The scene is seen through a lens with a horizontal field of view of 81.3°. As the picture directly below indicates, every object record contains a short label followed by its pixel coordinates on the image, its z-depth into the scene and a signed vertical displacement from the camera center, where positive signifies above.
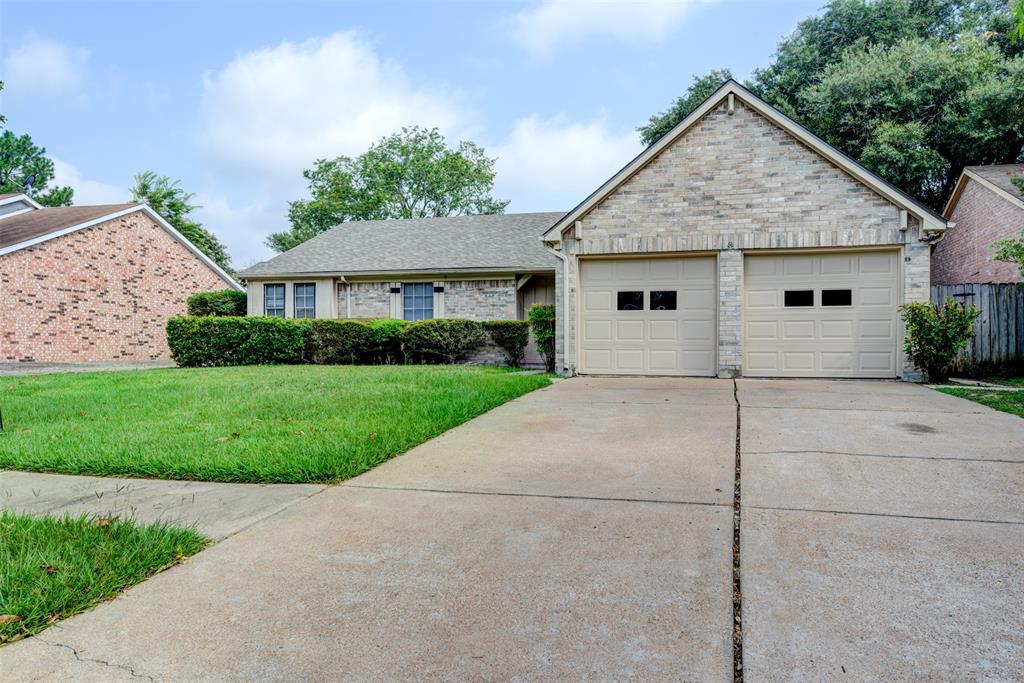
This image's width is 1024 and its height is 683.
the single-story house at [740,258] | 10.55 +1.37
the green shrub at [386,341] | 15.16 -0.14
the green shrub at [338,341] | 15.28 -0.14
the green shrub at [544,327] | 12.68 +0.14
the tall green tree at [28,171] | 37.44 +10.88
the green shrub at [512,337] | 14.63 -0.07
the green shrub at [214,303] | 18.66 +1.08
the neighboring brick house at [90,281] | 16.38 +1.80
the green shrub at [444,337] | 14.87 -0.05
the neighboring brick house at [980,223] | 15.28 +2.91
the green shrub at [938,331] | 9.92 -0.04
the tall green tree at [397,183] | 36.75 +9.51
